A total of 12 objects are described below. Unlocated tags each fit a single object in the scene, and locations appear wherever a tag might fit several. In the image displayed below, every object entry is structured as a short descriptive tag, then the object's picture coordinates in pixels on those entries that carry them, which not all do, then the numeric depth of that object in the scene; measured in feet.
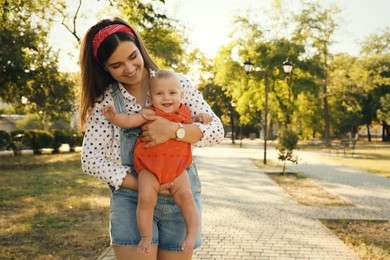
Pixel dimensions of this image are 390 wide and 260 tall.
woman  7.48
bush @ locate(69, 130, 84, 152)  103.76
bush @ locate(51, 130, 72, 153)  95.80
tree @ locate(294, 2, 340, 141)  112.68
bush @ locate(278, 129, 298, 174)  51.90
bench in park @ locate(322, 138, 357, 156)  89.21
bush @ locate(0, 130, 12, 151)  82.33
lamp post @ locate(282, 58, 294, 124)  64.28
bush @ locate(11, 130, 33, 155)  85.91
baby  7.33
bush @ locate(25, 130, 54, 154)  89.51
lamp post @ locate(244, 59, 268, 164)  67.82
